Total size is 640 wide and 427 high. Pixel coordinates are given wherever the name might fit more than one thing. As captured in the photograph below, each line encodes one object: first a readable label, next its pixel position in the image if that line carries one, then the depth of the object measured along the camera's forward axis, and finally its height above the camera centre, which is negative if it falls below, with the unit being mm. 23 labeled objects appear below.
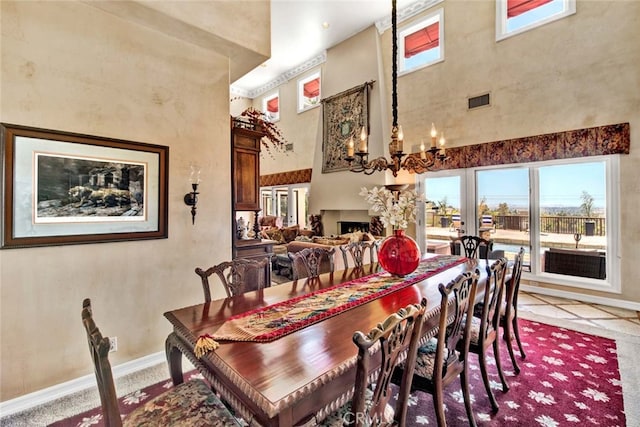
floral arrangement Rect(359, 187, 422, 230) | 2303 +83
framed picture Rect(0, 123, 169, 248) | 1951 +229
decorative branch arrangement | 3453 +1148
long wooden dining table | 963 -557
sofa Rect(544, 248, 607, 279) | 4129 -713
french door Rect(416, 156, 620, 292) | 4066 +25
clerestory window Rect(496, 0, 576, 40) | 4318 +3187
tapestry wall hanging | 6707 +2336
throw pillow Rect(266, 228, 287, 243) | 7676 -471
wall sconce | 2756 +226
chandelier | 2809 +661
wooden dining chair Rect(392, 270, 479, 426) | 1467 -834
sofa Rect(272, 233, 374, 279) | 5090 -505
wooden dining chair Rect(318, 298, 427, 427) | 885 -559
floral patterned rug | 1854 -1300
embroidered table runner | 1327 -531
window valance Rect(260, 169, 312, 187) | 8336 +1211
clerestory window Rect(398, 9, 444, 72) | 5648 +3594
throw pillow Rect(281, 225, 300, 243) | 7844 -466
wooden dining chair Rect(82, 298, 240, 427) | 949 -853
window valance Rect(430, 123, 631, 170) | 3845 +1036
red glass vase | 2322 -313
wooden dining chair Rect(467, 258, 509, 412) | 1835 -802
